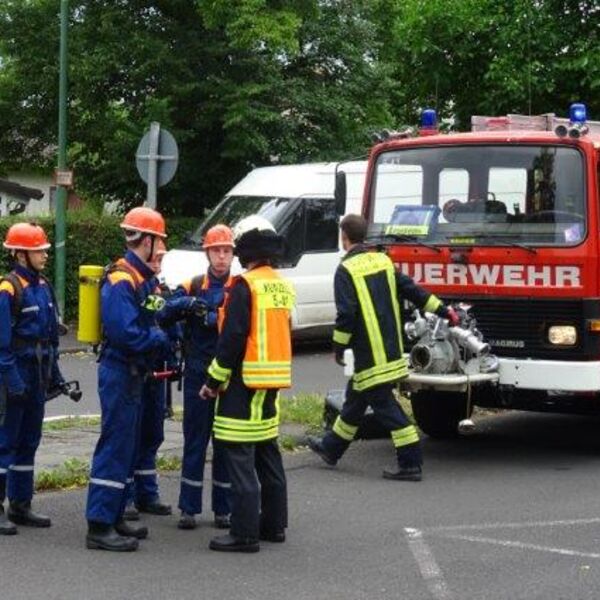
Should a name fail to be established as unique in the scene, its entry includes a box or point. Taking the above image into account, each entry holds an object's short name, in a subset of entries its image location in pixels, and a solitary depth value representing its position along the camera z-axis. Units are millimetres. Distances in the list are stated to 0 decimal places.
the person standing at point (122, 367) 11109
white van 27048
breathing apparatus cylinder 11429
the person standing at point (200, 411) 11974
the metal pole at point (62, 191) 30889
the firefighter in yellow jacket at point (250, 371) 11176
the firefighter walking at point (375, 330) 14097
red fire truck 14703
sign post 23633
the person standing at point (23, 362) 11452
